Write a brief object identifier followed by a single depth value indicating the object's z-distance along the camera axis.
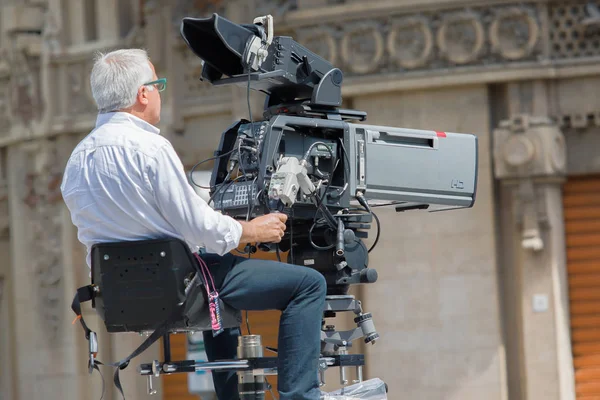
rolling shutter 22.53
